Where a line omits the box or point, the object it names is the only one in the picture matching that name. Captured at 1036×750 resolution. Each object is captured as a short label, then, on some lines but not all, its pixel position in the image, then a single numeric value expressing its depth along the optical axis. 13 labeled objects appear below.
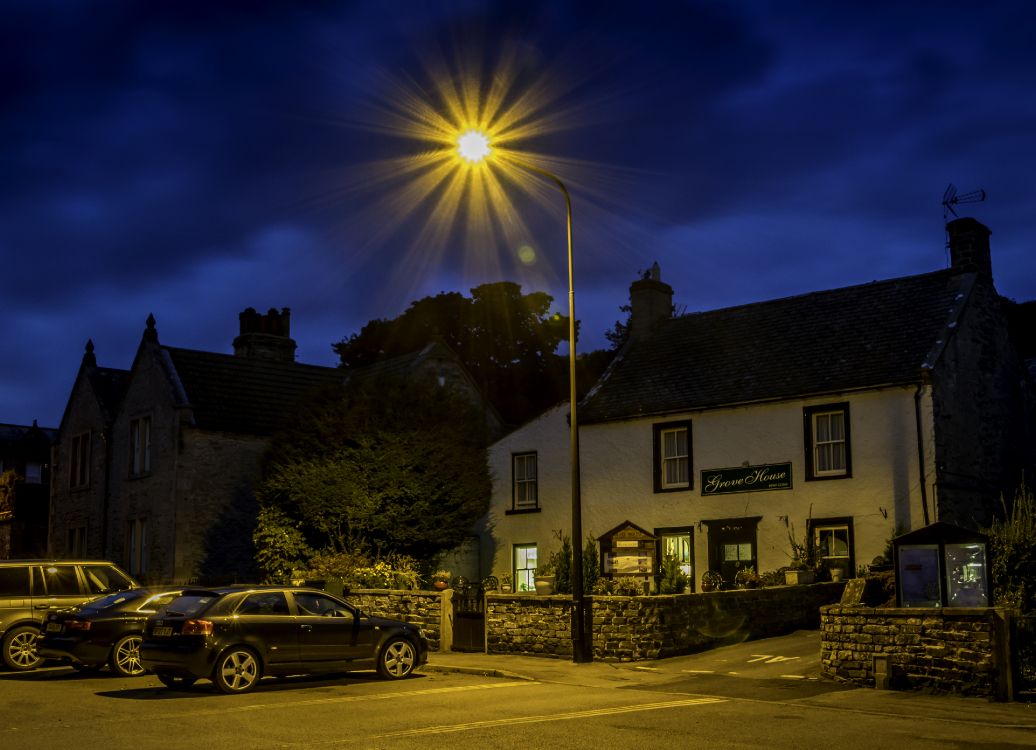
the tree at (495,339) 61.00
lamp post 20.28
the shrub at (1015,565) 17.89
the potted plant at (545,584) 23.77
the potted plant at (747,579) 26.64
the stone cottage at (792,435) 27.64
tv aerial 32.59
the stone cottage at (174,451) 35.69
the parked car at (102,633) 18.28
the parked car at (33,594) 19.67
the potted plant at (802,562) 25.42
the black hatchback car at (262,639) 16.31
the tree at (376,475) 29.38
